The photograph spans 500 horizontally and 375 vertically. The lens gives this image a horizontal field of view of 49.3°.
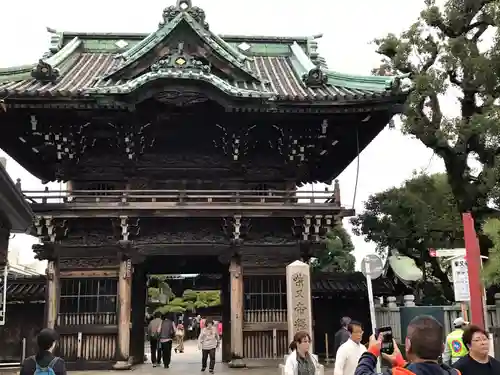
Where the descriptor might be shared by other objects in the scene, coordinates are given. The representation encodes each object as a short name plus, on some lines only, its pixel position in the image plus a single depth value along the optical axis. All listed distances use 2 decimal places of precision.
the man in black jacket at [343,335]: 11.48
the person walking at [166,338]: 16.41
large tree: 14.84
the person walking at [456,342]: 8.52
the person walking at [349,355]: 6.37
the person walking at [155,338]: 16.94
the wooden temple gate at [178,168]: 14.15
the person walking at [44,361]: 4.82
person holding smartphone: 3.22
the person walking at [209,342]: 14.85
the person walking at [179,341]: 26.92
